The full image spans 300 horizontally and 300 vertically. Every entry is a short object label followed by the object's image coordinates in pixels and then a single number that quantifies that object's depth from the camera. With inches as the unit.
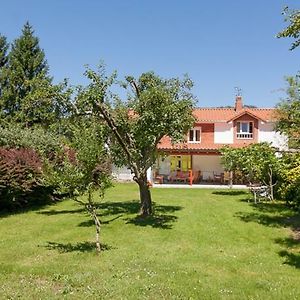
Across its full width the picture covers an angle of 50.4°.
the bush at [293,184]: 396.4
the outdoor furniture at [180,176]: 1154.1
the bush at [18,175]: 586.1
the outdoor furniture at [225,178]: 1139.0
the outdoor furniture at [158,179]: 1117.4
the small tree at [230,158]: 873.0
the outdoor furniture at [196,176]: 1177.7
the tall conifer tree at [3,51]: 1404.7
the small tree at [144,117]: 494.1
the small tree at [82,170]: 358.6
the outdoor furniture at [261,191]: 801.5
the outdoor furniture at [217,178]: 1186.5
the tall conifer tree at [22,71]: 1322.8
